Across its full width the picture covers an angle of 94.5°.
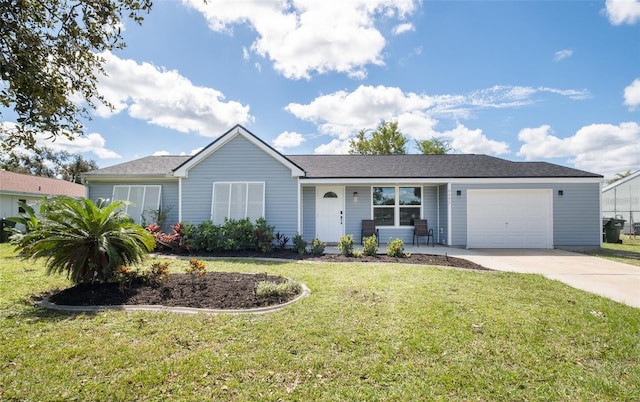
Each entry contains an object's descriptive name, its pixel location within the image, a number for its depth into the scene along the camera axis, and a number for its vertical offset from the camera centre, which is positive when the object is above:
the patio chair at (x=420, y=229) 12.24 -0.33
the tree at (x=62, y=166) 39.97 +6.61
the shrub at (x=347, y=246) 9.52 -0.85
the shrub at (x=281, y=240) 10.74 -0.83
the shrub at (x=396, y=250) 9.32 -0.93
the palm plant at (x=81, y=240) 5.00 -0.47
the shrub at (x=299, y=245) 10.09 -0.91
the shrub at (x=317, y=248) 9.97 -0.98
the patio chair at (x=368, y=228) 12.43 -0.34
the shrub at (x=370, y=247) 9.59 -0.88
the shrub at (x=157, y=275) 5.55 -1.14
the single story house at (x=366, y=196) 11.48 +0.97
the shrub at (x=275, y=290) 4.86 -1.21
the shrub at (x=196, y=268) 5.77 -1.01
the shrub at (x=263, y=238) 10.27 -0.71
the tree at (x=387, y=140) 33.19 +9.05
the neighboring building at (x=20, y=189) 17.75 +1.63
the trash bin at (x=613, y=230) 14.19 -0.21
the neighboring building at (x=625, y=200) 21.06 +1.96
